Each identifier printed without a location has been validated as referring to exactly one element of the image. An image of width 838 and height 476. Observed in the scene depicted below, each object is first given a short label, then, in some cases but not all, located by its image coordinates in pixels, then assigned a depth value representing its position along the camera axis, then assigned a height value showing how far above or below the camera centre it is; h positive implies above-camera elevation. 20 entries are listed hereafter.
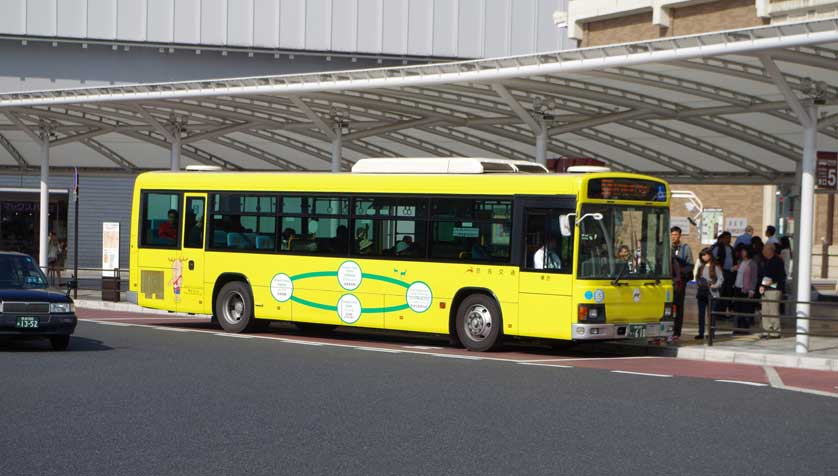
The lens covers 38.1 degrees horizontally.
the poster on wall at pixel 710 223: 55.84 +0.77
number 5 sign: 19.47 +1.16
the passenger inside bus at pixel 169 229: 23.38 -0.10
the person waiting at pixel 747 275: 21.42 -0.61
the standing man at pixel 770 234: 22.64 +0.14
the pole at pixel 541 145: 23.94 +1.78
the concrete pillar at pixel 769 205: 53.44 +1.61
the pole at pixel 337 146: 28.12 +1.93
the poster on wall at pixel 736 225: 55.00 +0.70
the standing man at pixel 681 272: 20.75 -0.57
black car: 16.98 -1.27
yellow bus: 18.17 -0.32
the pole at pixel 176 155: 30.77 +1.78
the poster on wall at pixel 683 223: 54.60 +0.72
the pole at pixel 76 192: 29.48 +0.71
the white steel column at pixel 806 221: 18.86 +0.34
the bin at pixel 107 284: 30.27 -1.79
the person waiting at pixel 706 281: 20.75 -0.74
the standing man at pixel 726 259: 22.80 -0.36
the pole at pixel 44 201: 33.62 +0.54
